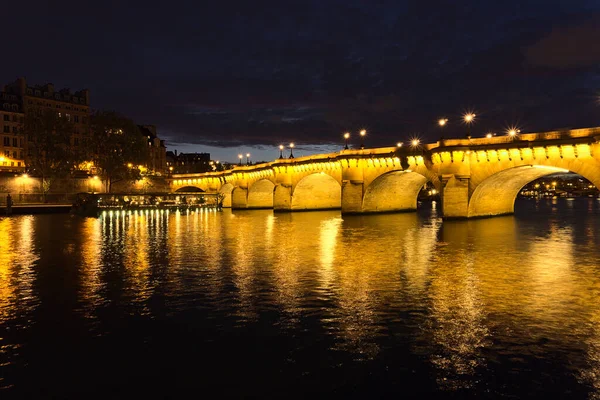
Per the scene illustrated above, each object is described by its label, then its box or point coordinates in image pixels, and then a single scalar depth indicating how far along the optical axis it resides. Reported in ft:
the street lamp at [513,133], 154.20
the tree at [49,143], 301.84
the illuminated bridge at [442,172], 142.92
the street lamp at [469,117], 164.55
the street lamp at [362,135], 219.14
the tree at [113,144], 316.81
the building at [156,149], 522.88
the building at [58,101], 363.97
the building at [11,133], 345.72
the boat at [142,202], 258.16
